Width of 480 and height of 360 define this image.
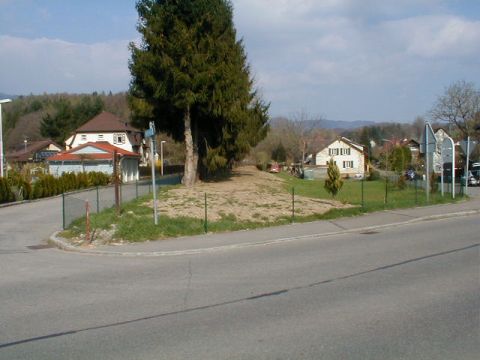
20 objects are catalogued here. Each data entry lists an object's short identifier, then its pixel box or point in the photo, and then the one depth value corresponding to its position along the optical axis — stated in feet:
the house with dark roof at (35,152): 255.23
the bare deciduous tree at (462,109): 209.67
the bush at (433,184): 98.84
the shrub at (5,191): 101.86
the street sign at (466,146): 84.69
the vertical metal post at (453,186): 85.57
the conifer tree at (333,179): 88.89
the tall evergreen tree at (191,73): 105.81
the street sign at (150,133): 53.04
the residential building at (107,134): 269.03
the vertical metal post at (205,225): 53.88
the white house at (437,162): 197.88
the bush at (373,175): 221.56
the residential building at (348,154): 346.95
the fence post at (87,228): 49.89
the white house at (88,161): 189.67
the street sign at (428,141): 75.05
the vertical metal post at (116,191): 59.39
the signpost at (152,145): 52.59
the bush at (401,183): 126.82
